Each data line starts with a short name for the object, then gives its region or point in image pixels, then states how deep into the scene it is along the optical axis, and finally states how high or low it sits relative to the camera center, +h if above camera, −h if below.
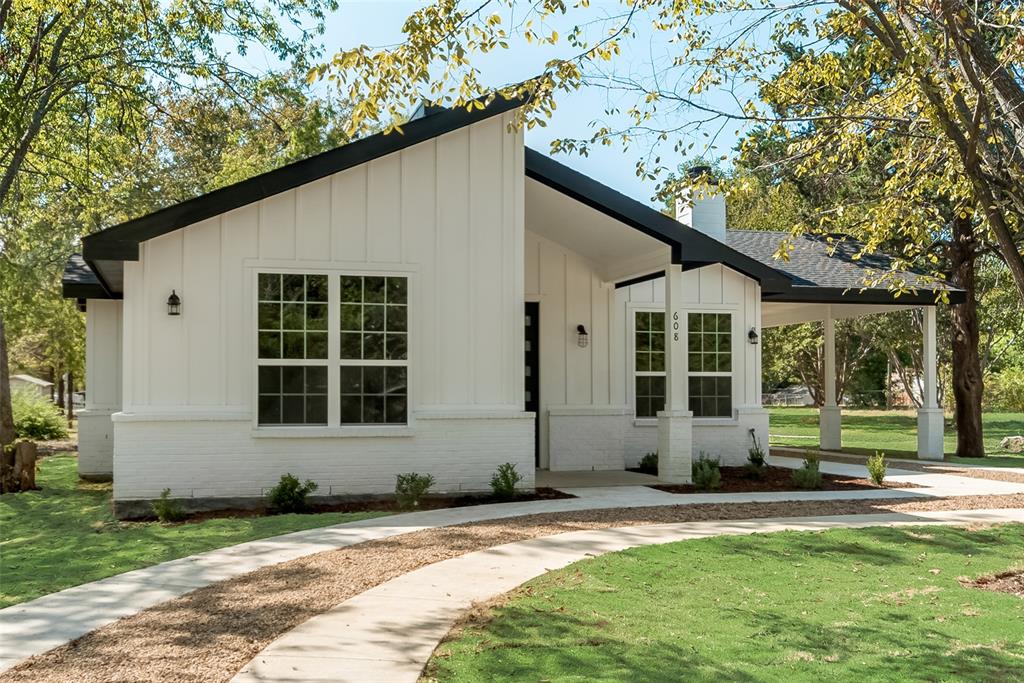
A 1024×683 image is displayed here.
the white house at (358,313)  10.18 +0.84
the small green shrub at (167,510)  9.07 -1.25
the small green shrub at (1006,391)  38.84 -0.46
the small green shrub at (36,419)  23.08 -0.83
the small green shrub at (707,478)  11.70 -1.23
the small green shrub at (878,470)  12.26 -1.21
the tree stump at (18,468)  11.79 -1.06
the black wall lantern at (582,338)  14.04 +0.70
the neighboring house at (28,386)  26.44 +0.02
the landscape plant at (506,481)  10.57 -1.15
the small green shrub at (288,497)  9.75 -1.20
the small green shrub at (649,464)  13.62 -1.24
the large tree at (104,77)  14.65 +5.51
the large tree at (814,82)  6.42 +2.40
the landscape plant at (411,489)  9.96 -1.16
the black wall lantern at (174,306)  10.17 +0.89
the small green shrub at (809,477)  12.05 -1.27
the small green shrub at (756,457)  13.84 -1.16
